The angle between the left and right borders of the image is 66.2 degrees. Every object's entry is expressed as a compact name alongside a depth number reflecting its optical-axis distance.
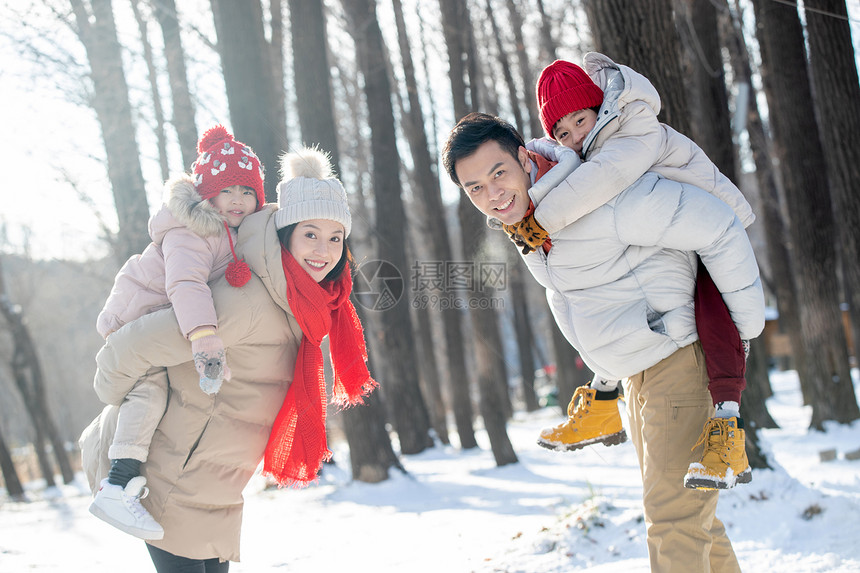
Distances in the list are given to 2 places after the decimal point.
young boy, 2.19
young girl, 2.32
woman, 2.42
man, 2.26
